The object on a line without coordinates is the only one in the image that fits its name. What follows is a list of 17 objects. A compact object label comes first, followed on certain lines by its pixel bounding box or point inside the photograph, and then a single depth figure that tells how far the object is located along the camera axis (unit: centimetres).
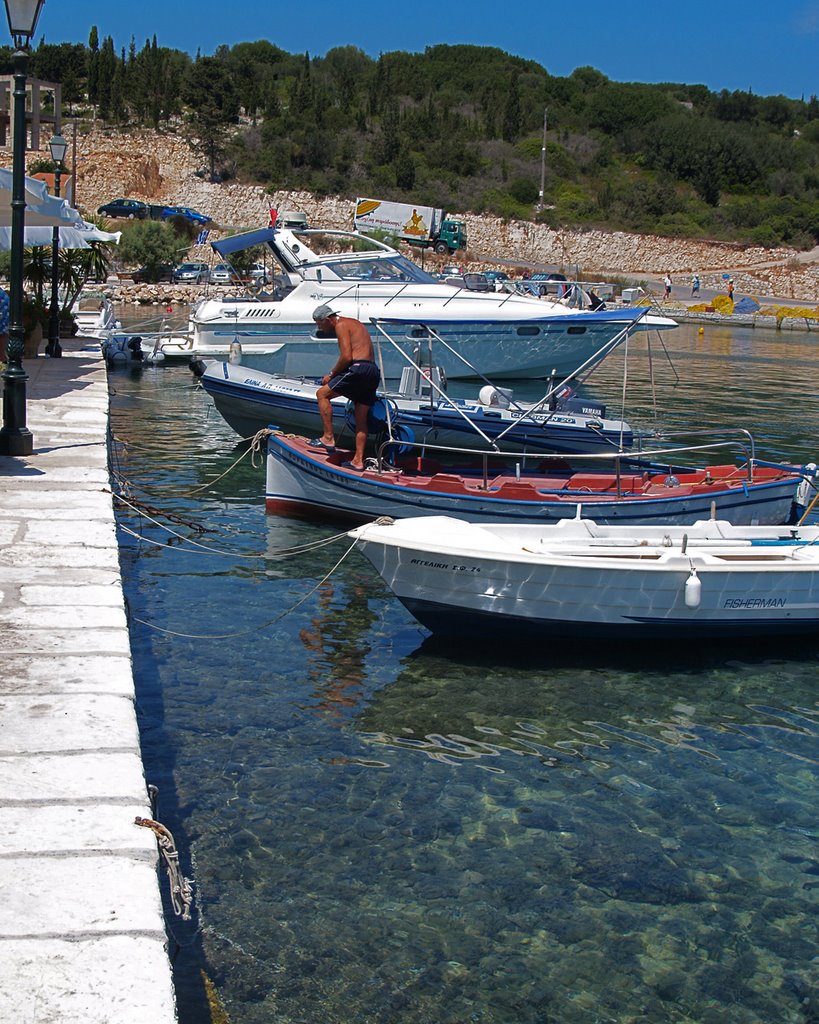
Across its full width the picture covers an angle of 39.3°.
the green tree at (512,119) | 8319
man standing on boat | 1106
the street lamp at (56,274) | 1655
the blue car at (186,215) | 6009
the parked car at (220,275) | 4447
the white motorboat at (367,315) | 1959
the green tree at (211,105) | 7012
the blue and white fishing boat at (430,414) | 1340
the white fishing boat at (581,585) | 753
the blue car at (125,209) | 6106
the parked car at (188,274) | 4905
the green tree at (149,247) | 4959
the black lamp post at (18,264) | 859
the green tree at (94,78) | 7738
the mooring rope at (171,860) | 360
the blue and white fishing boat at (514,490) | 990
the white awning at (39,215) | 1231
